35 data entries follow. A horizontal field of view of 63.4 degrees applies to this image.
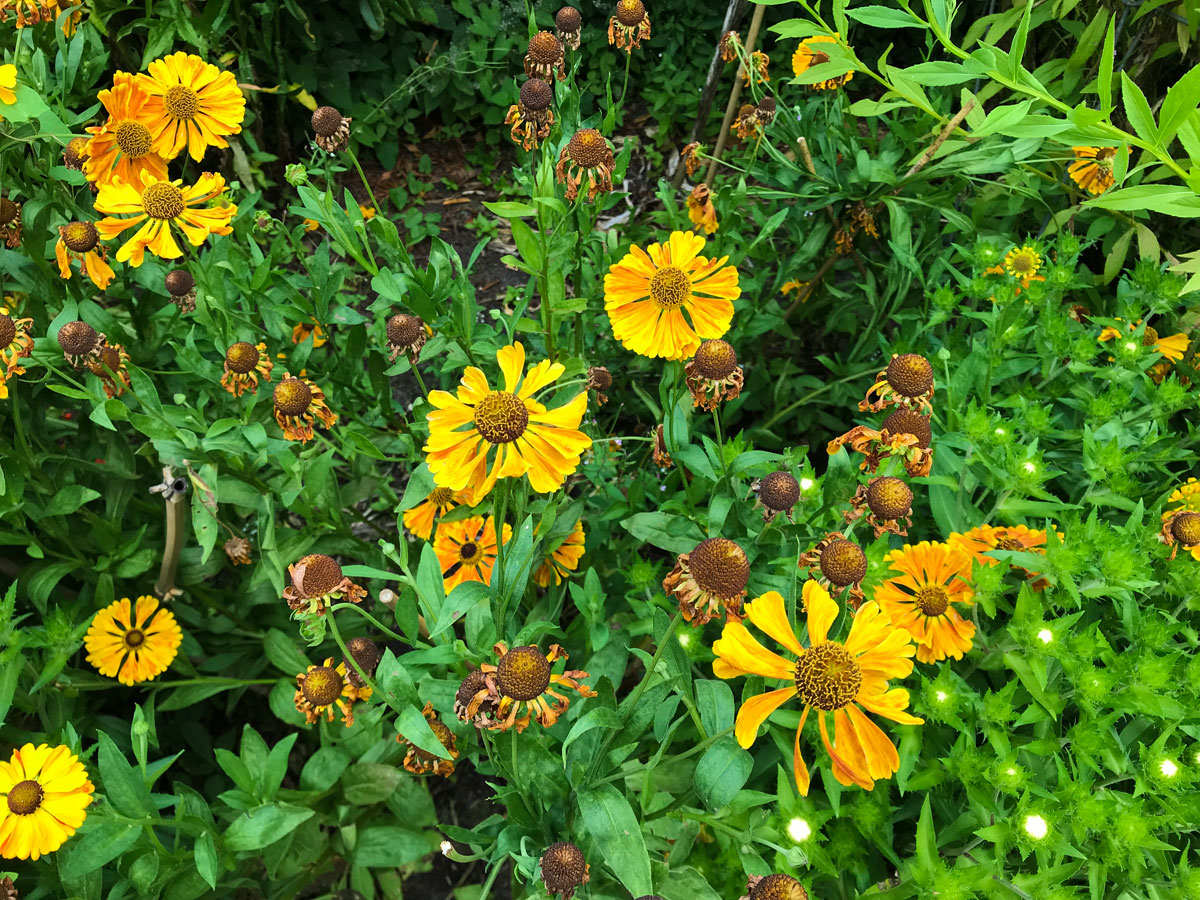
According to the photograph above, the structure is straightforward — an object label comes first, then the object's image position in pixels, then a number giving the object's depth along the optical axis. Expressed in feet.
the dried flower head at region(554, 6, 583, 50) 1.63
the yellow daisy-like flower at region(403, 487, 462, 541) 1.70
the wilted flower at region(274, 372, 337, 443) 1.44
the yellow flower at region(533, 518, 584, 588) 1.68
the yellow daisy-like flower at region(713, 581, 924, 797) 1.08
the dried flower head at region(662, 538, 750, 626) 1.09
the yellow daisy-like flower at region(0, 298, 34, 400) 1.37
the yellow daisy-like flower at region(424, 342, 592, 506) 1.18
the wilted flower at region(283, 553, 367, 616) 1.21
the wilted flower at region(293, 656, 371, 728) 1.38
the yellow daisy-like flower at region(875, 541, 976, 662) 1.37
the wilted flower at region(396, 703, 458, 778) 1.35
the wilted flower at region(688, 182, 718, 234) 1.99
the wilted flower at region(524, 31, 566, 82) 1.55
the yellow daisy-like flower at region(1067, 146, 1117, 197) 1.87
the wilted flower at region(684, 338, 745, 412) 1.38
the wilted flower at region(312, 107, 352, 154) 1.59
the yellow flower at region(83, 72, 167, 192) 1.60
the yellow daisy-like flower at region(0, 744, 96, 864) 1.29
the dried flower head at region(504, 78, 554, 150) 1.47
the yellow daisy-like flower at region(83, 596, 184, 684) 1.75
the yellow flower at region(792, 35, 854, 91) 1.92
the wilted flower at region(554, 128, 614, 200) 1.49
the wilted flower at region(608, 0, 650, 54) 1.73
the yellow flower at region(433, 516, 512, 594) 1.69
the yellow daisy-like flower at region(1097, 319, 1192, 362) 1.72
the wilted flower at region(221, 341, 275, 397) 1.49
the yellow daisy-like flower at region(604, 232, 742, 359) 1.54
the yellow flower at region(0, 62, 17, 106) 1.37
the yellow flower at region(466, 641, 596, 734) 1.08
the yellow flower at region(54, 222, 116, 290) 1.50
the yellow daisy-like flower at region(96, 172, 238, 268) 1.52
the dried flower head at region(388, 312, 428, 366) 1.49
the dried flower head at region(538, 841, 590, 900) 1.04
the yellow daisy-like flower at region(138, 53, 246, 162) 1.69
